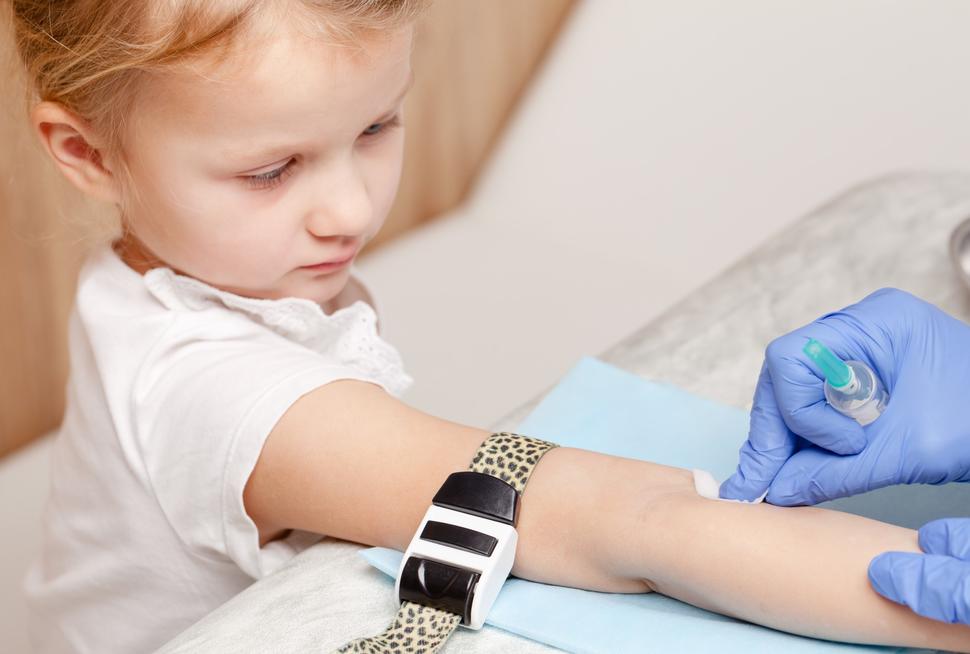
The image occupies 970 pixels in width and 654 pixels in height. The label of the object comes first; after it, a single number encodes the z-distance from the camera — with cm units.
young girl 94
